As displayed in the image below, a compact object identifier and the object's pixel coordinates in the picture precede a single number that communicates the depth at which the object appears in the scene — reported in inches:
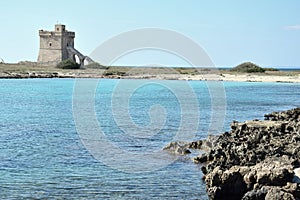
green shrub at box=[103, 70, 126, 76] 3855.8
